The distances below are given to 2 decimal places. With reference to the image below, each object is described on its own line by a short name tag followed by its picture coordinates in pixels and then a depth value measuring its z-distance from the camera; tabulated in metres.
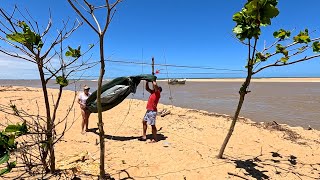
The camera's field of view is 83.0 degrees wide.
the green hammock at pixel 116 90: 4.37
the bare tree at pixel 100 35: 2.17
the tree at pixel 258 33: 2.54
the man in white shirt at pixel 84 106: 4.66
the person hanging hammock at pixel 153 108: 4.13
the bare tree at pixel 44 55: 2.12
